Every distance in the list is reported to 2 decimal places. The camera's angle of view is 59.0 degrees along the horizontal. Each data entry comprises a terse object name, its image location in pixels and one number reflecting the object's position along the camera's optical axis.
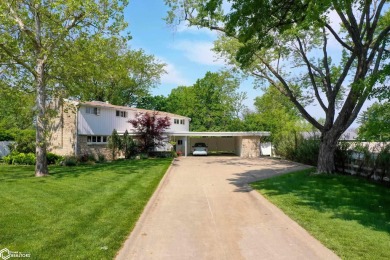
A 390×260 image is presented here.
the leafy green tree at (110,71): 18.38
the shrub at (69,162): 23.66
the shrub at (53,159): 25.63
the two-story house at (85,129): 28.42
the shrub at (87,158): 26.95
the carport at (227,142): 37.47
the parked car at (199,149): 39.22
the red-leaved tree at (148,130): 30.98
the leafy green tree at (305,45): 12.28
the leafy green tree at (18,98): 19.17
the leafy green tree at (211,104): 59.09
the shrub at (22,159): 24.48
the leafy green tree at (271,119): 50.09
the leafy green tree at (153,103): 63.73
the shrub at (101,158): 28.21
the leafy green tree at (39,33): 16.89
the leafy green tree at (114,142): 30.36
